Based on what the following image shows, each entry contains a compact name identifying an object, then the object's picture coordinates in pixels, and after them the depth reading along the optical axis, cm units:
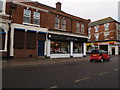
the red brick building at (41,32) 1253
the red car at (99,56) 1271
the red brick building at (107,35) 2900
